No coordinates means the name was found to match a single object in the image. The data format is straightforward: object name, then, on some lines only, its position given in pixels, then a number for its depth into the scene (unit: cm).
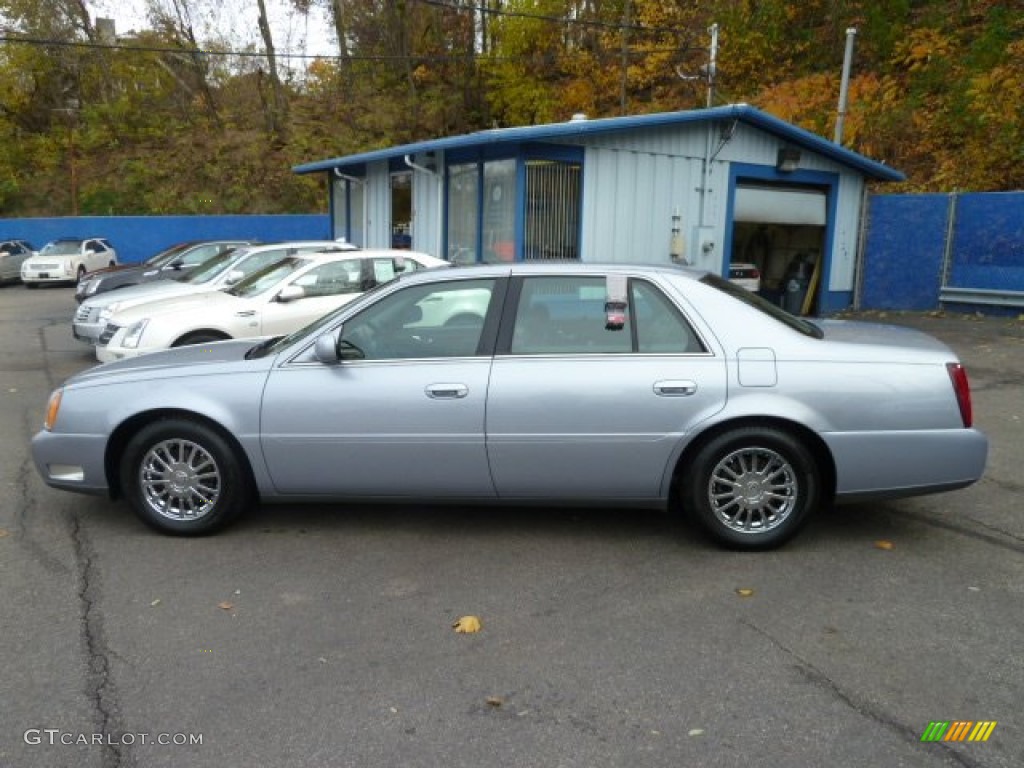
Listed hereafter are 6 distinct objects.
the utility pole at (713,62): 2100
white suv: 2661
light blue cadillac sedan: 446
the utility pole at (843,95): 1931
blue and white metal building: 1245
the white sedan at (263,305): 861
